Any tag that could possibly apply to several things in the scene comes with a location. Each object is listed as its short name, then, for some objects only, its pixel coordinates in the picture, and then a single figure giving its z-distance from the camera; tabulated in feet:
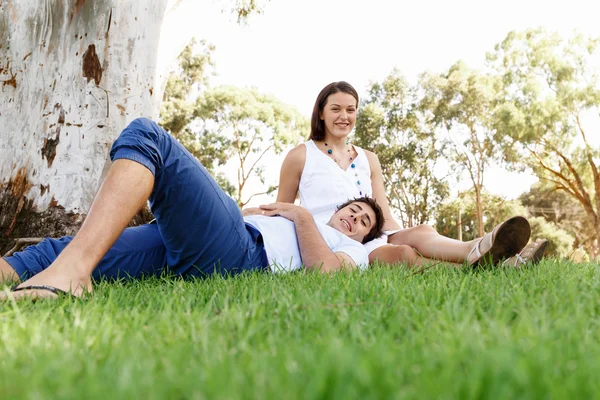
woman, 15.11
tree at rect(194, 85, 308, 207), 78.48
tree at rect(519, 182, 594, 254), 90.79
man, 7.68
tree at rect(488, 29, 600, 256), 64.39
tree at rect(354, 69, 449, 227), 79.56
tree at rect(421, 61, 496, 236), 75.10
